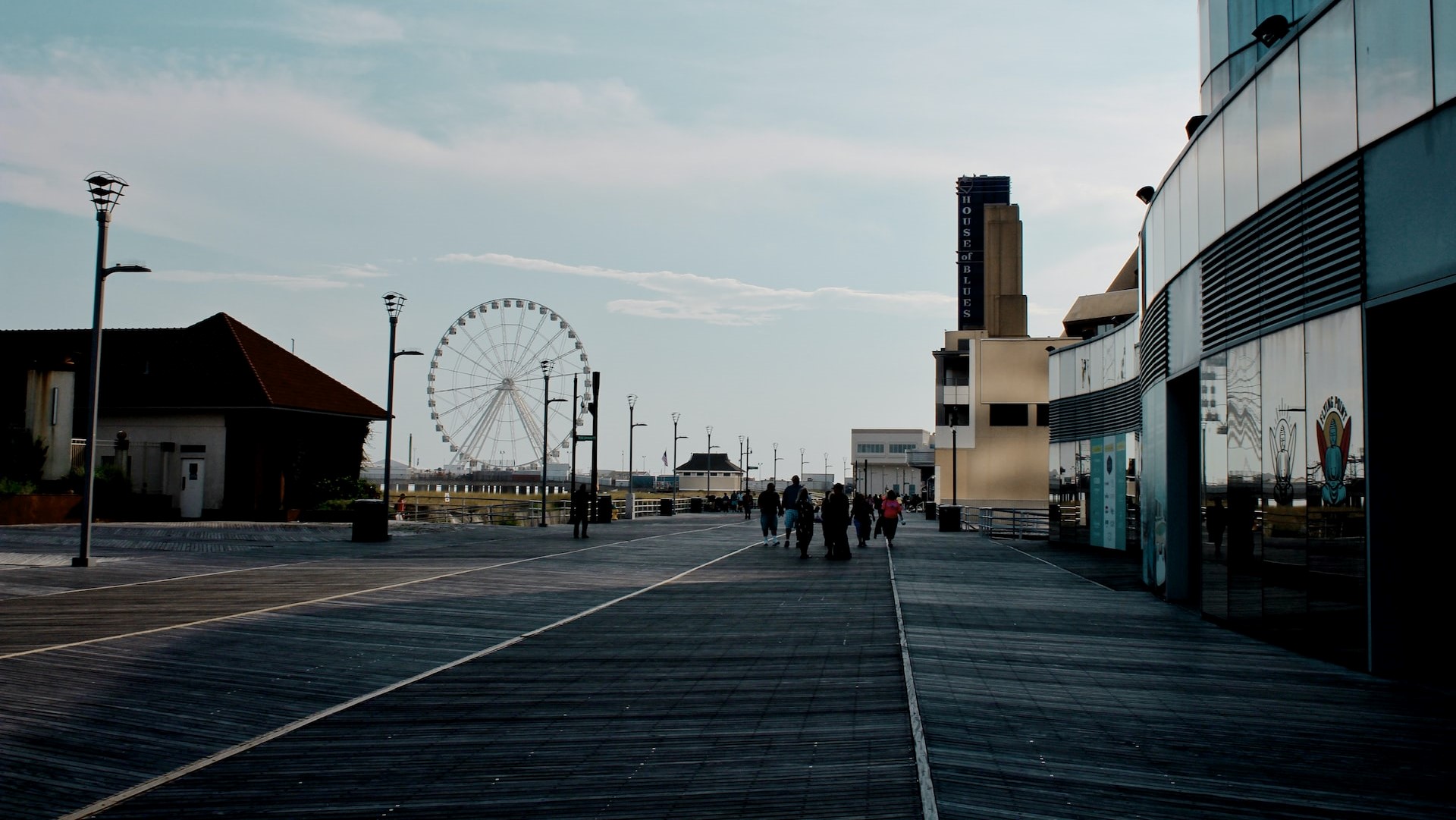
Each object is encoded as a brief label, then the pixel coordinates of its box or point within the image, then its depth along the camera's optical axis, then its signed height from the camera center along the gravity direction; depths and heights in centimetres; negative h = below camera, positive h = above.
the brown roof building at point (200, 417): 4075 +223
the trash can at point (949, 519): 4566 -111
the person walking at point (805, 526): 2644 -85
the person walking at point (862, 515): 3136 -70
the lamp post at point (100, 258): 2122 +404
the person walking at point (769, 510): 3114 -58
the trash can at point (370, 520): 2984 -92
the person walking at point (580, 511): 3375 -73
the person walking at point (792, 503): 2869 -36
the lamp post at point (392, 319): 3216 +447
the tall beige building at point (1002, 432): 7188 +358
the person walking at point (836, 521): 2586 -71
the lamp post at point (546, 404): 5159 +369
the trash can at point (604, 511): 4891 -105
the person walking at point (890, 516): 3222 -72
